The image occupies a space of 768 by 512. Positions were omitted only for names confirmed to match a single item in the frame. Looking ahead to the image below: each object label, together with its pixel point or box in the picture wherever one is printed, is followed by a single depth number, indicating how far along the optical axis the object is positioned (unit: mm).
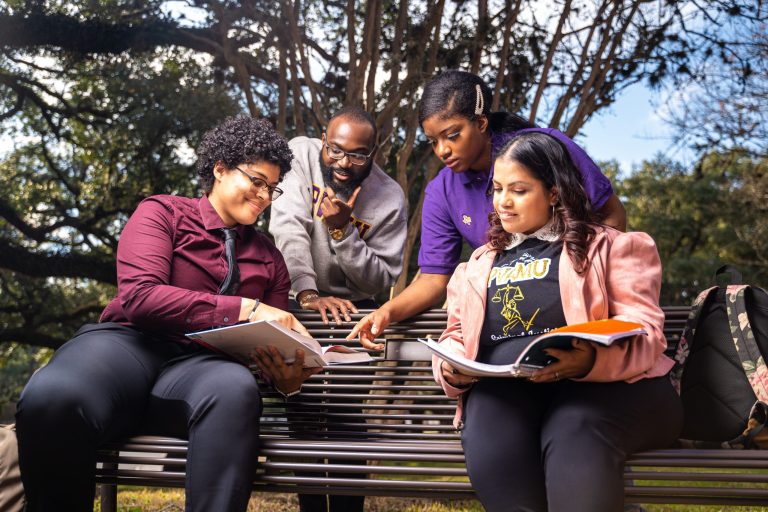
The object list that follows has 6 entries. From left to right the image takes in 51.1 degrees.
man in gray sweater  3512
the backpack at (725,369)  2447
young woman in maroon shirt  2365
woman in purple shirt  3166
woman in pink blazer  2133
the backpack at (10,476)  2621
